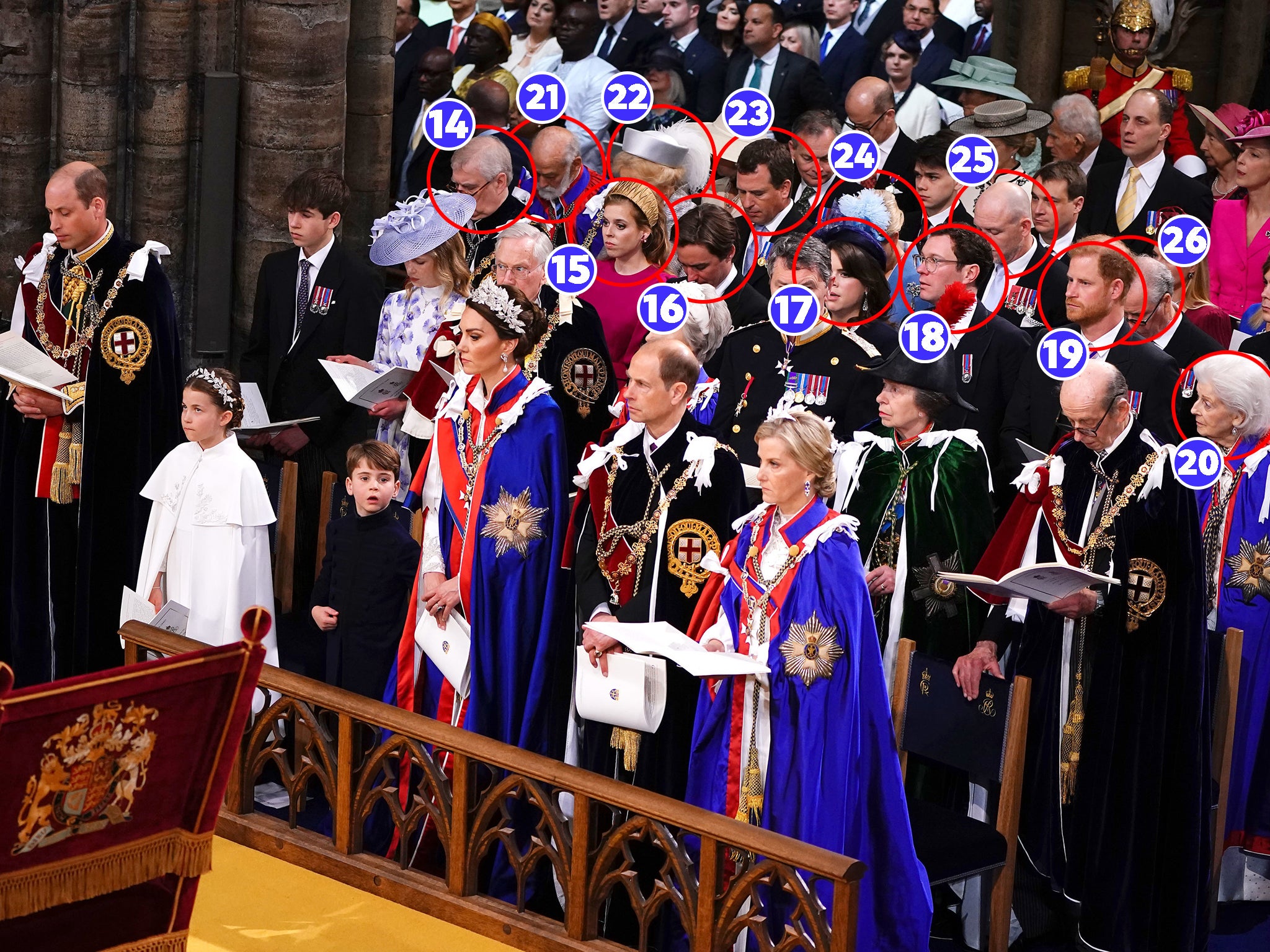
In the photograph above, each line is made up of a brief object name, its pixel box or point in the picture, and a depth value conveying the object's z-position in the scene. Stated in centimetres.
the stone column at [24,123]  1778
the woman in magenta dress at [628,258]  1516
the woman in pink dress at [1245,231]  1647
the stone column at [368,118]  1934
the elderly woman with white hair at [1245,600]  1312
